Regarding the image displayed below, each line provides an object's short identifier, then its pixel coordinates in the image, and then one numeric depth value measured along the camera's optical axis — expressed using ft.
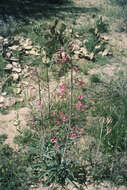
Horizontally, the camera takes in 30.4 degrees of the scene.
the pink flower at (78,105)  11.88
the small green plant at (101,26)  21.13
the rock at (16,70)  14.99
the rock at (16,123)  11.56
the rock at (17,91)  13.76
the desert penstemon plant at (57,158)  8.70
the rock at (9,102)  12.90
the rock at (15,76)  14.48
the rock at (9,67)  14.93
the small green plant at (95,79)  14.89
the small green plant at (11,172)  8.69
